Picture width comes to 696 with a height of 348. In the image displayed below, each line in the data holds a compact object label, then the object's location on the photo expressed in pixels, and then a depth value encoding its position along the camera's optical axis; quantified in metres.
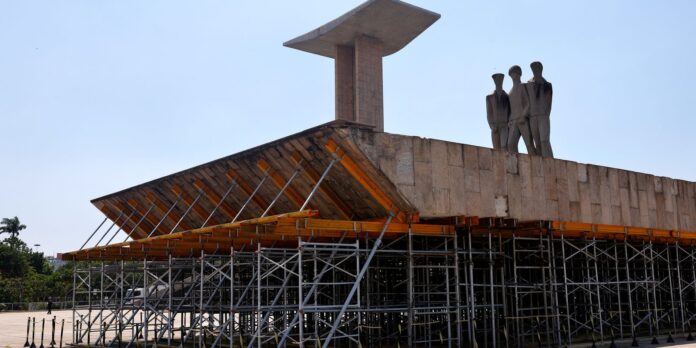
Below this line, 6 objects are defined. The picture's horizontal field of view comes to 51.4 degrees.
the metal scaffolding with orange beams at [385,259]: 19.23
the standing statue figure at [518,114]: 28.88
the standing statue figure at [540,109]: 28.36
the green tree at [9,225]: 111.12
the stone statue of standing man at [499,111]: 30.02
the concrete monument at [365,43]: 38.19
